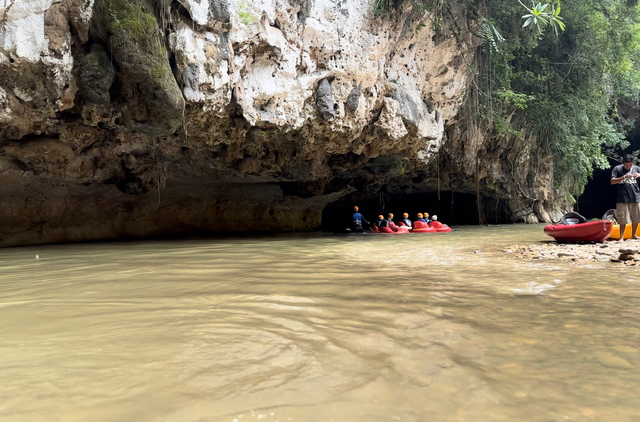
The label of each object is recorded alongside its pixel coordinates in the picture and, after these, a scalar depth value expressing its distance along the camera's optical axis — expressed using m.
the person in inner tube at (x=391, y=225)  10.90
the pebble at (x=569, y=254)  4.87
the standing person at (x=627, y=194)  6.48
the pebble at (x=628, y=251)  4.41
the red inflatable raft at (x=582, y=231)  6.40
